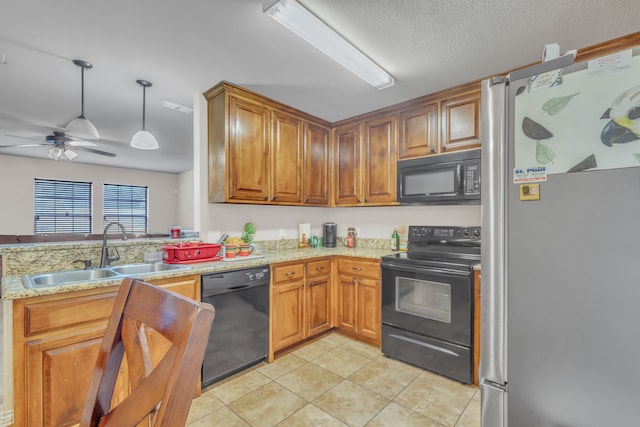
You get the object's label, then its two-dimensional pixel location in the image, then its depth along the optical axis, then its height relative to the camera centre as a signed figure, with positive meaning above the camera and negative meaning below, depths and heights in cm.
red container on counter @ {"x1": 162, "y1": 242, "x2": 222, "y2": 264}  223 -29
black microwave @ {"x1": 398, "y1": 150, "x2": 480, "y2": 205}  236 +31
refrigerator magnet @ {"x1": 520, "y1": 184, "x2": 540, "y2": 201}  96 +7
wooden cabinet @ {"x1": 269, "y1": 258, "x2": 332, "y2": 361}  252 -80
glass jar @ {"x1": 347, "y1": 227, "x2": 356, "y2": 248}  350 -28
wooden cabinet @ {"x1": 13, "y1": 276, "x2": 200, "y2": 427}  137 -68
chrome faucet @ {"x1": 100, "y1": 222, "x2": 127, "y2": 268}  206 -30
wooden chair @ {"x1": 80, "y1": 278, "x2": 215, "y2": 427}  52 -31
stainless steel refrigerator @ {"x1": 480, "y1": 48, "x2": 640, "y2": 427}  83 -10
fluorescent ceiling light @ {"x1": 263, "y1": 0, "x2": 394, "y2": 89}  155 +108
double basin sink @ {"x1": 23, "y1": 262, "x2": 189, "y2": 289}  179 -39
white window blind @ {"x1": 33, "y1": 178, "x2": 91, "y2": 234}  619 +19
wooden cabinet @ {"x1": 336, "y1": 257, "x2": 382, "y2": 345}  271 -81
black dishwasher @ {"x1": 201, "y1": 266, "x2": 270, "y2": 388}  207 -80
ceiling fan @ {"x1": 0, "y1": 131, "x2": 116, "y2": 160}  408 +103
